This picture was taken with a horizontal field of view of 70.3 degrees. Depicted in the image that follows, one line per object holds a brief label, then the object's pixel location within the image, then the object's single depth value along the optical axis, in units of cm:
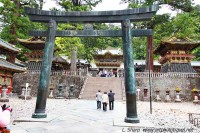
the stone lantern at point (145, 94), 1607
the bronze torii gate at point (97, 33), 620
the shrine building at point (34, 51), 2087
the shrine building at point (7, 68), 1268
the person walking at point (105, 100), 893
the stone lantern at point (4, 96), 1249
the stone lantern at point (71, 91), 1662
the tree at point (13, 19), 1758
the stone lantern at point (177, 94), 1587
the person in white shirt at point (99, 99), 959
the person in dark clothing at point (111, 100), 909
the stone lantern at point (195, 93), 1561
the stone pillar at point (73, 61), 1918
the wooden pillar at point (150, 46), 2005
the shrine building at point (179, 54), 2007
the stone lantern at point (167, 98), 1584
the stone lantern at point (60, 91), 1662
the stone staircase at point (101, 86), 1555
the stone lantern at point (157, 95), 1601
